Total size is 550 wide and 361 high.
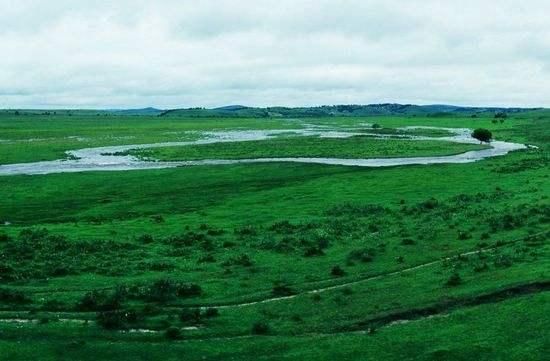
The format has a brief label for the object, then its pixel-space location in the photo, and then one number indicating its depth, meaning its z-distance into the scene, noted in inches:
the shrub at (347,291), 1140.5
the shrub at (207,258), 1456.7
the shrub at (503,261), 1232.8
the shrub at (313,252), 1492.4
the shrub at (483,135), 5334.6
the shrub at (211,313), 1031.8
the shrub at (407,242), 1556.3
